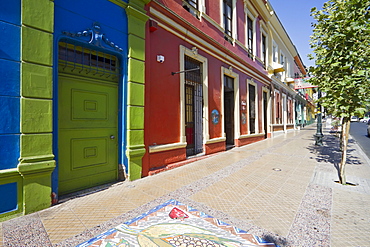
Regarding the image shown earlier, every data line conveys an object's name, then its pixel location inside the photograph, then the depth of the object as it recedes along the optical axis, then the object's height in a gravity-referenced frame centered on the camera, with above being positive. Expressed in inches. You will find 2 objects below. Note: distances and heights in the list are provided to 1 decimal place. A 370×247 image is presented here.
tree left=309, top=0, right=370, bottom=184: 154.9 +57.4
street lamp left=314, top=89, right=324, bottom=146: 402.1 -19.5
